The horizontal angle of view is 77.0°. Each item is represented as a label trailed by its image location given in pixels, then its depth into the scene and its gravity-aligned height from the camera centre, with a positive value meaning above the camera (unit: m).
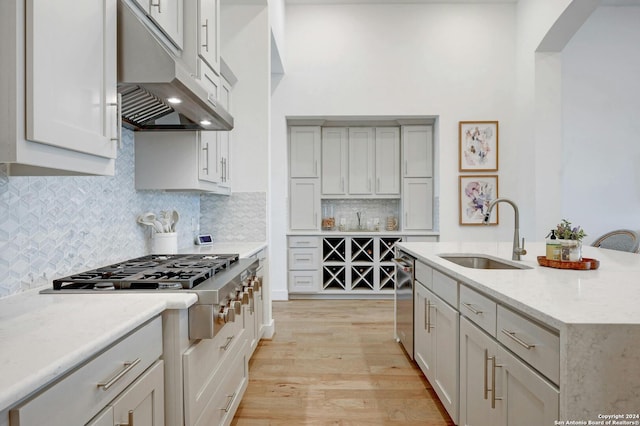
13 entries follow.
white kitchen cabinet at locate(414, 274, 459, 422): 2.03 -0.77
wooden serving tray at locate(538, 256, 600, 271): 1.94 -0.25
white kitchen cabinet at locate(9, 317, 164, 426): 0.80 -0.42
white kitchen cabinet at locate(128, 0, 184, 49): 1.69 +0.90
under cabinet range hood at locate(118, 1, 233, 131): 1.46 +0.55
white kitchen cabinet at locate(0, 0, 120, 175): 0.97 +0.35
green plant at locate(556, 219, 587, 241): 2.02 -0.11
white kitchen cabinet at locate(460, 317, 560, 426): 1.22 -0.63
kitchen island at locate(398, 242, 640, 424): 1.06 -0.33
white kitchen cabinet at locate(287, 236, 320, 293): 5.27 -0.67
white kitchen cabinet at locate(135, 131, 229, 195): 2.55 +0.33
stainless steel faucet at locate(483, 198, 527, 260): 2.29 -0.20
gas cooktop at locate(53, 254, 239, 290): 1.57 -0.27
